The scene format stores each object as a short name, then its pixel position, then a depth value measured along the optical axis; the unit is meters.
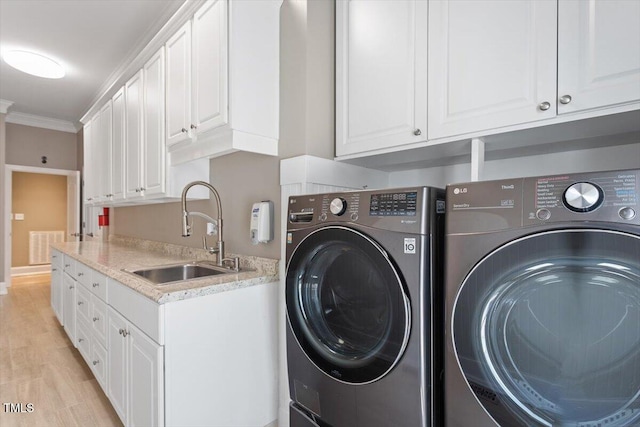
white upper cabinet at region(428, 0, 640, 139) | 0.96
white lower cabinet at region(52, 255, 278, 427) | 1.36
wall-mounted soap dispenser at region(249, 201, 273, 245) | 1.76
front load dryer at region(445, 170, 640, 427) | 0.68
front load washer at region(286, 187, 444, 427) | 0.97
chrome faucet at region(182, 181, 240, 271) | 1.81
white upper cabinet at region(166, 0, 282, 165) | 1.67
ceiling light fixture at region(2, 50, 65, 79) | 3.04
